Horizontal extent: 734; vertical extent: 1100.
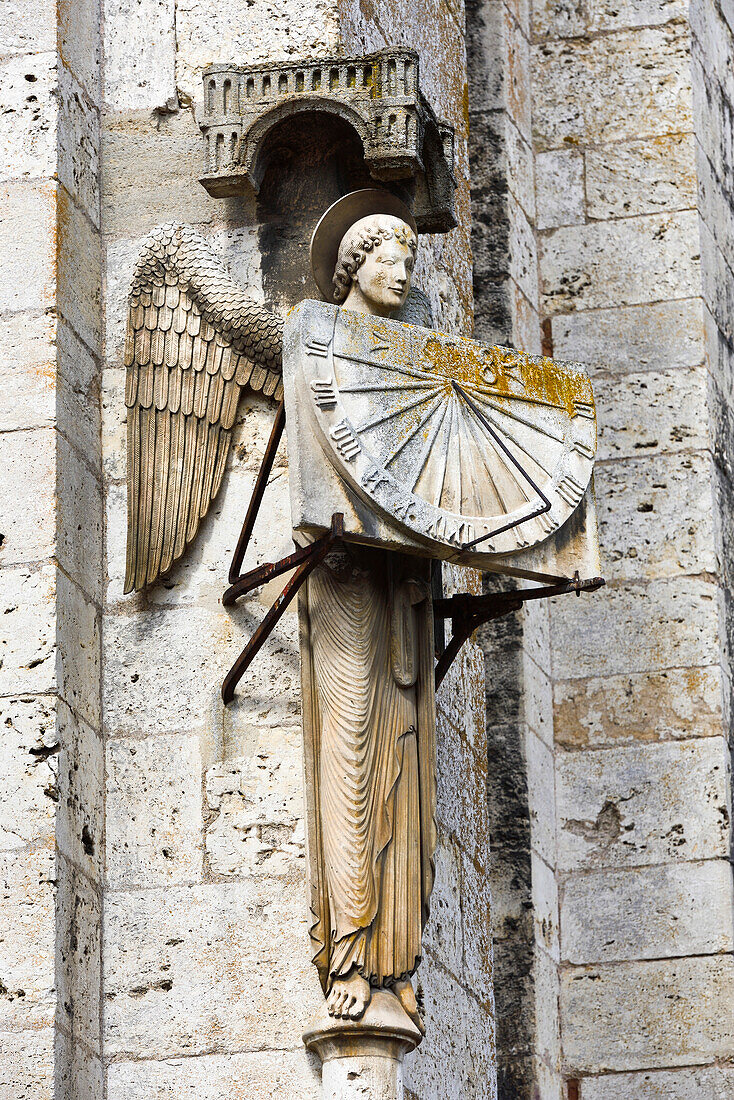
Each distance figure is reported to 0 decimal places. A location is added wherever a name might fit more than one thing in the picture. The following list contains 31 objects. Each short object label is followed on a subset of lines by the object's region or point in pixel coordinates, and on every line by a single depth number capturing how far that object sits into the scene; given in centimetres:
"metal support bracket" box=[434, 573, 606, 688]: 1119
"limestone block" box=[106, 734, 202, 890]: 1137
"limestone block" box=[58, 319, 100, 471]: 1173
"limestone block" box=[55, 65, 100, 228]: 1209
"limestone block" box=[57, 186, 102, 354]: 1191
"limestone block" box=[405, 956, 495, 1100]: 1164
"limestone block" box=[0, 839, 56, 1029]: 1072
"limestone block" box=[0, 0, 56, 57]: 1218
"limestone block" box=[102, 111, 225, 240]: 1227
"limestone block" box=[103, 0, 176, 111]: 1248
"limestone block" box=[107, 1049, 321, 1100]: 1090
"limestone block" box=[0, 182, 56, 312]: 1180
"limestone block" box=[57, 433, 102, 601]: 1154
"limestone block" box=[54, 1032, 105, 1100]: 1072
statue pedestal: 1059
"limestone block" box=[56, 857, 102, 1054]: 1090
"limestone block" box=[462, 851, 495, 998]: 1256
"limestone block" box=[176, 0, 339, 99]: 1234
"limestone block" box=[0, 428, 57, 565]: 1141
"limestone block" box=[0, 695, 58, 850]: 1100
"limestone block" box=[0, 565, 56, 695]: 1120
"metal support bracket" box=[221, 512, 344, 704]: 1066
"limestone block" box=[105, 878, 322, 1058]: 1104
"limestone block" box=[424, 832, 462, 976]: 1200
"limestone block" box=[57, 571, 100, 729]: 1134
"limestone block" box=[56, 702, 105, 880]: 1114
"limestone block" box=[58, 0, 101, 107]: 1228
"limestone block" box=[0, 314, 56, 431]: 1162
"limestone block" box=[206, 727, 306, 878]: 1127
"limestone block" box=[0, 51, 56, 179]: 1199
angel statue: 1074
